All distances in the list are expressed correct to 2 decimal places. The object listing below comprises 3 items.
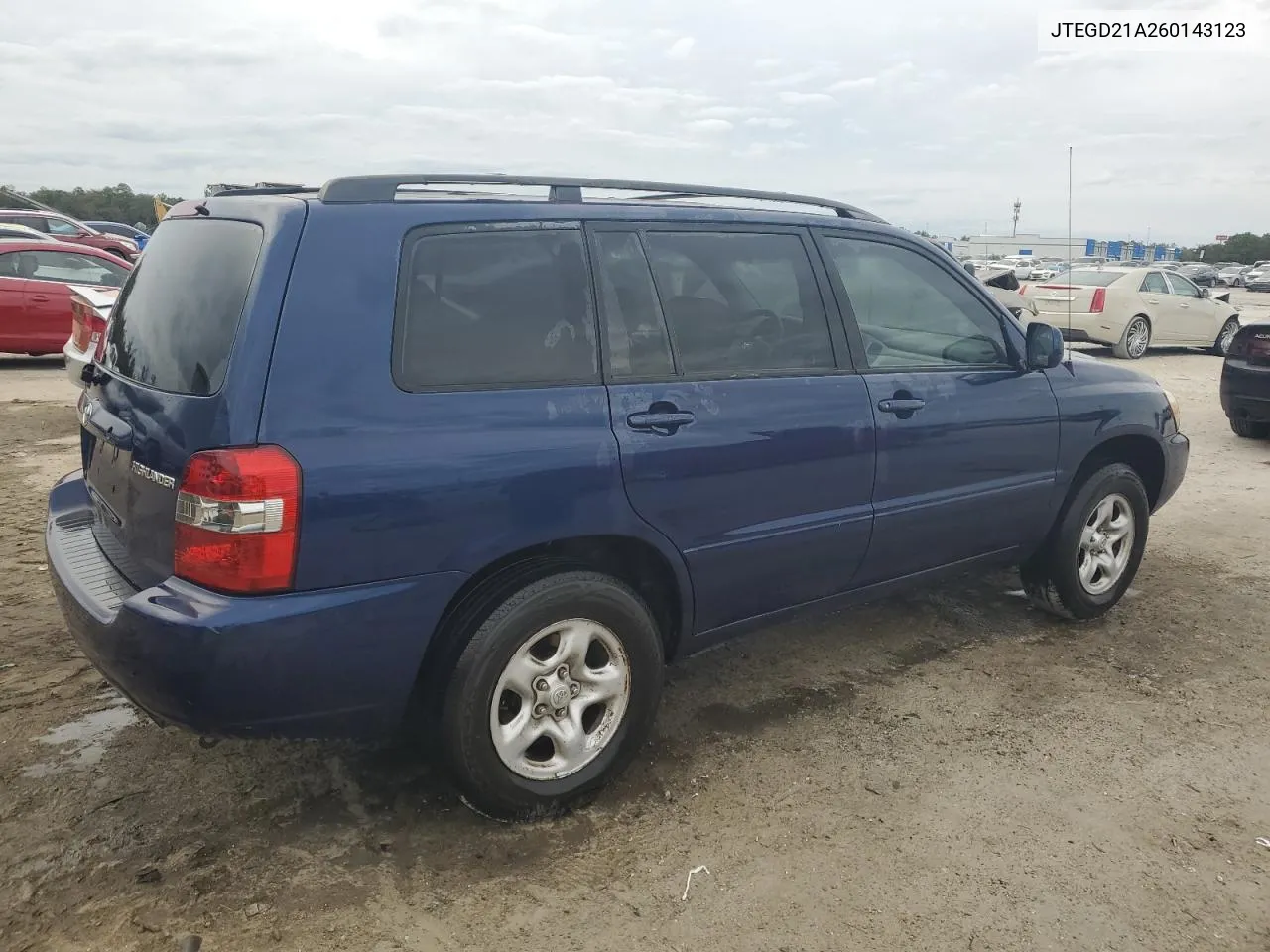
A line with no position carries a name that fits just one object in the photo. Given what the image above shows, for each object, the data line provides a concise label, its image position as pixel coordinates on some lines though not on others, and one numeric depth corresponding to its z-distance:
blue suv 2.45
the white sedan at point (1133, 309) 15.00
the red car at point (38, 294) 11.38
